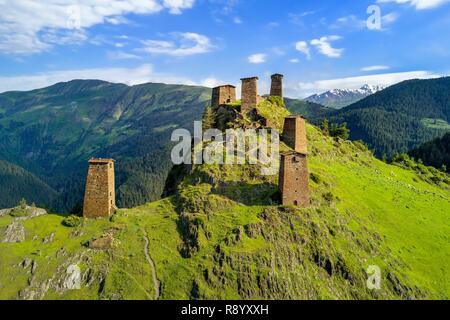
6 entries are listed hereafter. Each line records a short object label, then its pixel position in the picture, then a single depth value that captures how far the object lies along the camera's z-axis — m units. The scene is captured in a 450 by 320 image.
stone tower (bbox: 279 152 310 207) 77.94
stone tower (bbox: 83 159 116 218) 80.56
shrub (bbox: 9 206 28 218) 79.26
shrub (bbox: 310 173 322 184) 89.55
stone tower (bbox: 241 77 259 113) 104.81
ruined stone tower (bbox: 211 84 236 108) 112.94
